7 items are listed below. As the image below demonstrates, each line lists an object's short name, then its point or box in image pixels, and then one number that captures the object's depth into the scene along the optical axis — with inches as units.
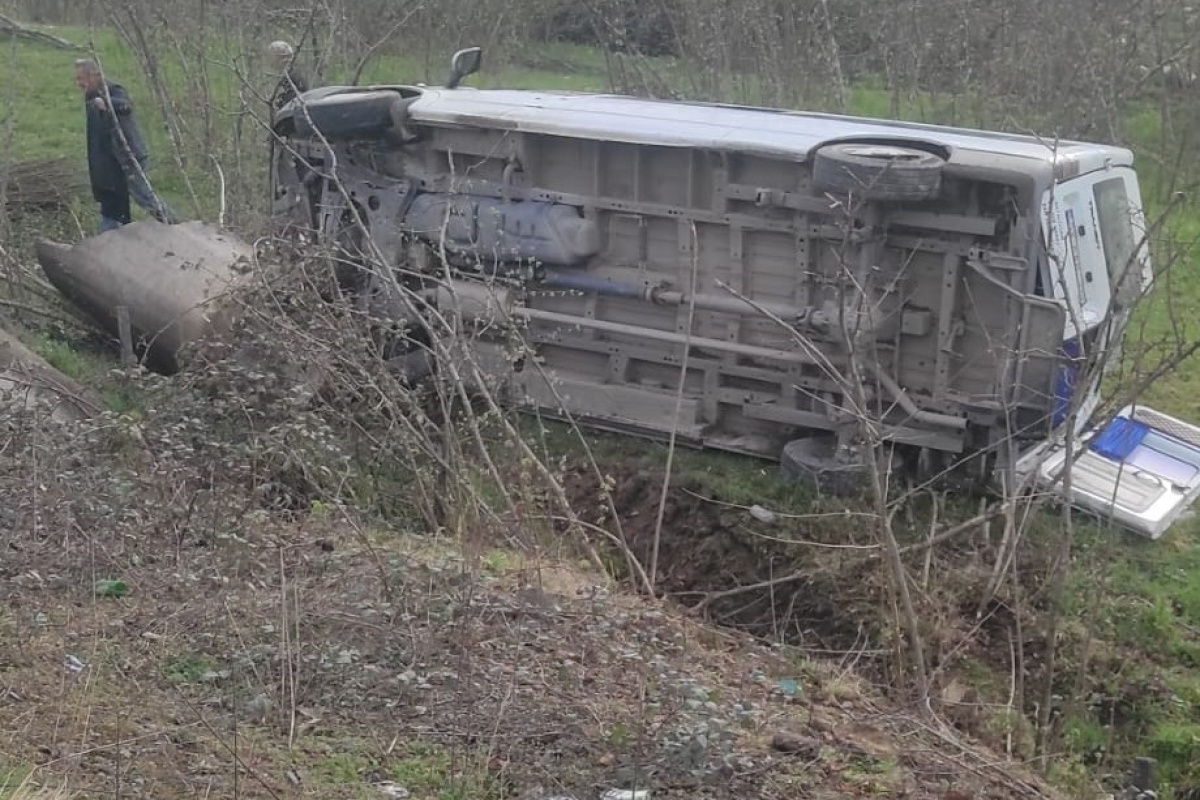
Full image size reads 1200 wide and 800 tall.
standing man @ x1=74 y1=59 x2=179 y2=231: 418.0
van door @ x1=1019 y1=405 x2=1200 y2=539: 307.0
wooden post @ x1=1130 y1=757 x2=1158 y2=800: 187.5
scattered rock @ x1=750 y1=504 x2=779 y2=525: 307.0
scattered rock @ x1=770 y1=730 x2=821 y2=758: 185.2
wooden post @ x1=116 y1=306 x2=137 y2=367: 346.6
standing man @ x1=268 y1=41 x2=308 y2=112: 352.5
